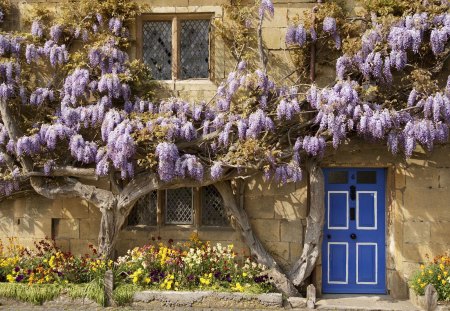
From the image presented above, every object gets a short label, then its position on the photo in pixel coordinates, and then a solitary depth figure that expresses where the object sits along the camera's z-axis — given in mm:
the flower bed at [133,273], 7664
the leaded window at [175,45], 8805
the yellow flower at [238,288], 7562
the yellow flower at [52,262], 7988
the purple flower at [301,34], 8188
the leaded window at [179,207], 8867
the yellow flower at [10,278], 7867
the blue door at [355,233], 8602
